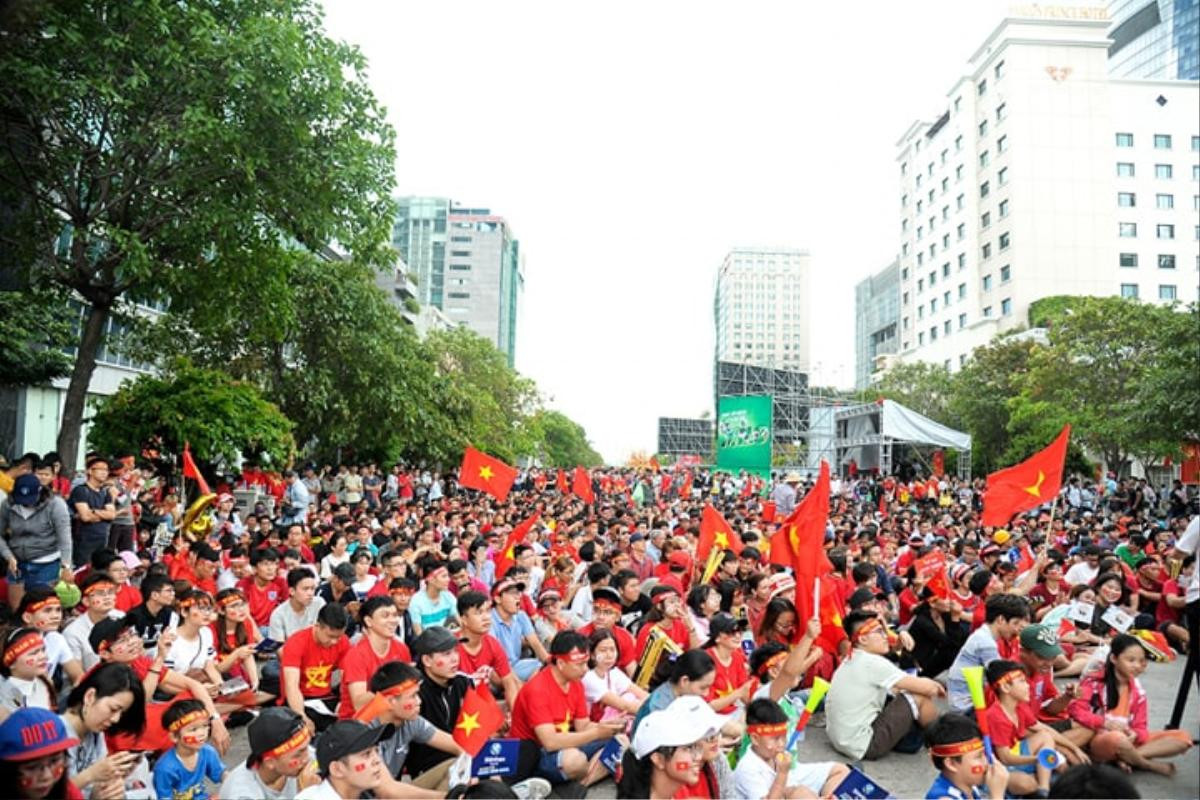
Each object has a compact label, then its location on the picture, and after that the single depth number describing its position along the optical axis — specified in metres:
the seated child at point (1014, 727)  4.91
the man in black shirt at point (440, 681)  5.01
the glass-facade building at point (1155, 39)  88.75
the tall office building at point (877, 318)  78.82
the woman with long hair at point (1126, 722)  5.45
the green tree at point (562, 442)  80.00
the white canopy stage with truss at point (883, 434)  26.06
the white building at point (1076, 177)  51.78
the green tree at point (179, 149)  11.24
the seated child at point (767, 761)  4.21
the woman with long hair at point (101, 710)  4.23
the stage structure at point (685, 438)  64.94
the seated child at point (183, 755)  4.14
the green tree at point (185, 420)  14.90
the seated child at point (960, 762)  3.90
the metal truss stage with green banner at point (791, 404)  35.00
